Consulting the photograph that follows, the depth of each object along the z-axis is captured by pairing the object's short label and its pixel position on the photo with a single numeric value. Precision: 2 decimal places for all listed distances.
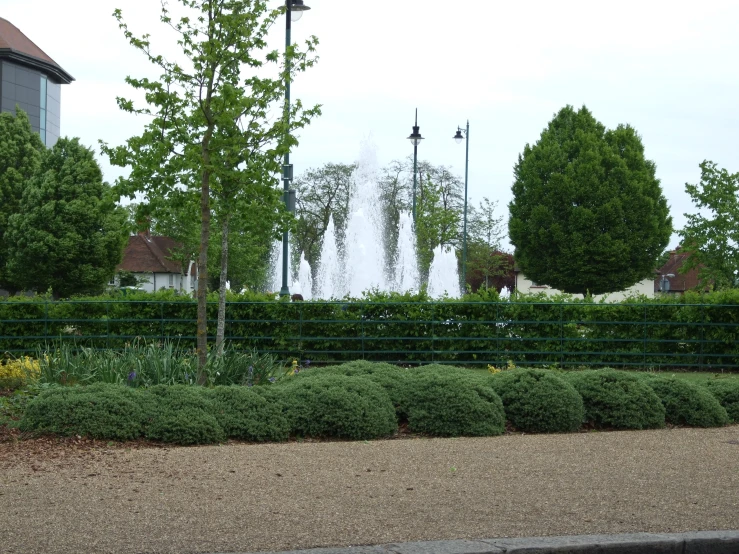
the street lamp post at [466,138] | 43.55
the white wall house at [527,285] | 76.12
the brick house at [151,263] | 79.56
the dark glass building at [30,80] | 55.03
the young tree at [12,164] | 40.09
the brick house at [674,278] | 78.62
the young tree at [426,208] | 48.28
